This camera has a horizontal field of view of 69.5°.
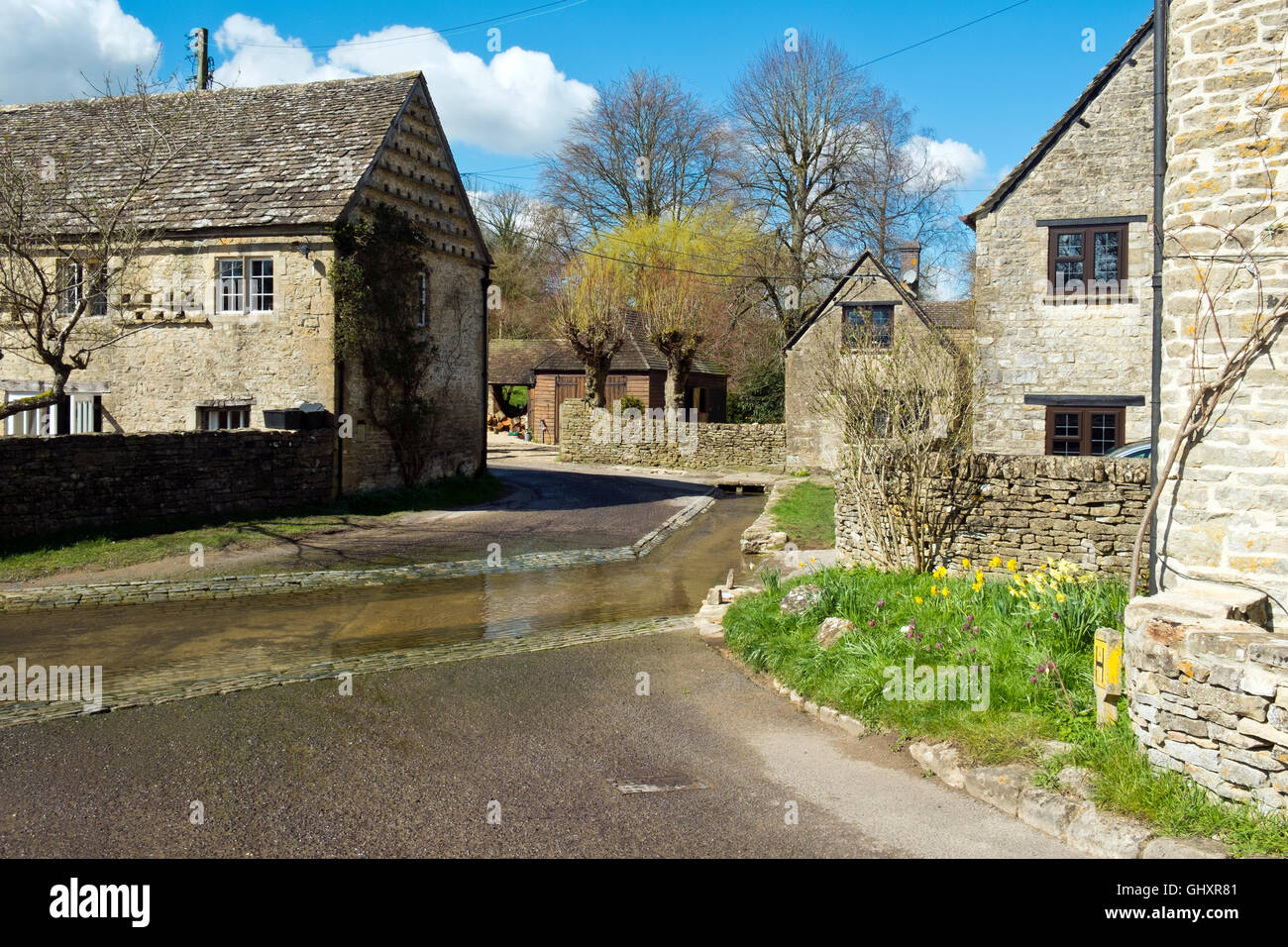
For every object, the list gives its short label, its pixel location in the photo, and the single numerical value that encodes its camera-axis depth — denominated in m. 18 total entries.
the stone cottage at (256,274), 19.17
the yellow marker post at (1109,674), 6.48
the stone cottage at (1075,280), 20.12
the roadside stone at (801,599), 10.04
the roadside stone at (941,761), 6.50
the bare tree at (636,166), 51.81
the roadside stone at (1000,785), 6.07
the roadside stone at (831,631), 9.00
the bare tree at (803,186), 44.28
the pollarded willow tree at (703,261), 43.16
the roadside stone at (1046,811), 5.71
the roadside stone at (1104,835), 5.35
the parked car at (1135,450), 15.20
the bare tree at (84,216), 15.84
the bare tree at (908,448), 12.08
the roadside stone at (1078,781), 5.87
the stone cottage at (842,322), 30.95
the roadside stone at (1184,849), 5.17
